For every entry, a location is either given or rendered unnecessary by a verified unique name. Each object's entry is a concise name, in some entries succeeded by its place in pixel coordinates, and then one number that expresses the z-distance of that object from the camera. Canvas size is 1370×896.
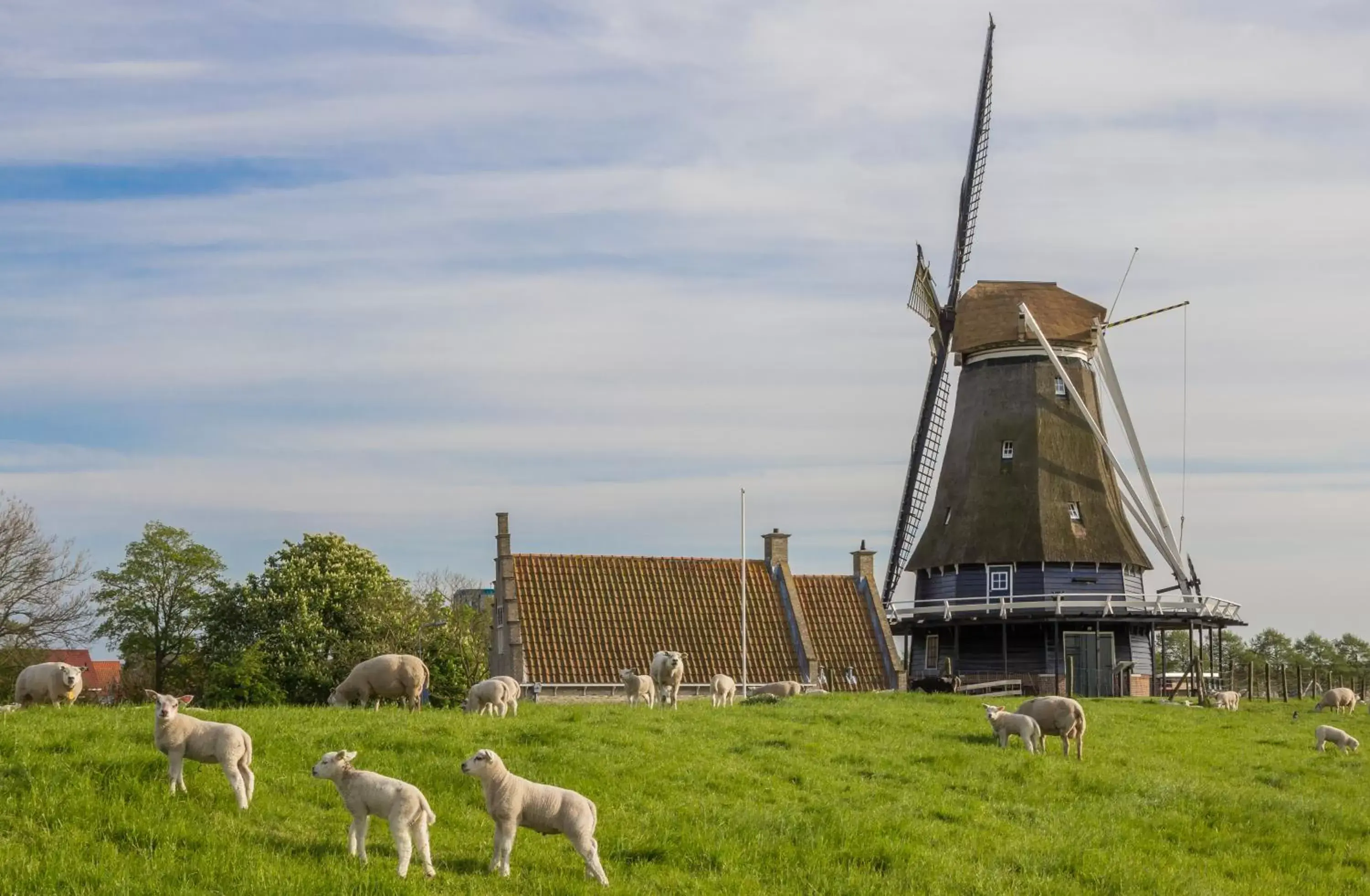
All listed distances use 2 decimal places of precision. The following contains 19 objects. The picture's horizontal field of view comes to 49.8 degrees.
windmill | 55.09
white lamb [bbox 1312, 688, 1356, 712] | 42.34
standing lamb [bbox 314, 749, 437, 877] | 14.24
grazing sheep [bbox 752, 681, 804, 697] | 36.28
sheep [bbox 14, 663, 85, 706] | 22.97
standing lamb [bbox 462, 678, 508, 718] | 25.27
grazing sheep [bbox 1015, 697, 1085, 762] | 26.17
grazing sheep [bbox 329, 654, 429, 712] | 25.47
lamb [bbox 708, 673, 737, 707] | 33.06
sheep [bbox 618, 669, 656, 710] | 31.30
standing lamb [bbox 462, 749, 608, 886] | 14.58
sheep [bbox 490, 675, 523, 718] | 25.75
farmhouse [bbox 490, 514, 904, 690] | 47.00
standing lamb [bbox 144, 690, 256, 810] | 15.65
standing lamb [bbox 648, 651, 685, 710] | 30.47
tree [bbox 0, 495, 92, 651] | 56.19
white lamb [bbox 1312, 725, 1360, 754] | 31.59
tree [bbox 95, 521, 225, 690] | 69.81
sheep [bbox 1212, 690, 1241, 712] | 45.28
